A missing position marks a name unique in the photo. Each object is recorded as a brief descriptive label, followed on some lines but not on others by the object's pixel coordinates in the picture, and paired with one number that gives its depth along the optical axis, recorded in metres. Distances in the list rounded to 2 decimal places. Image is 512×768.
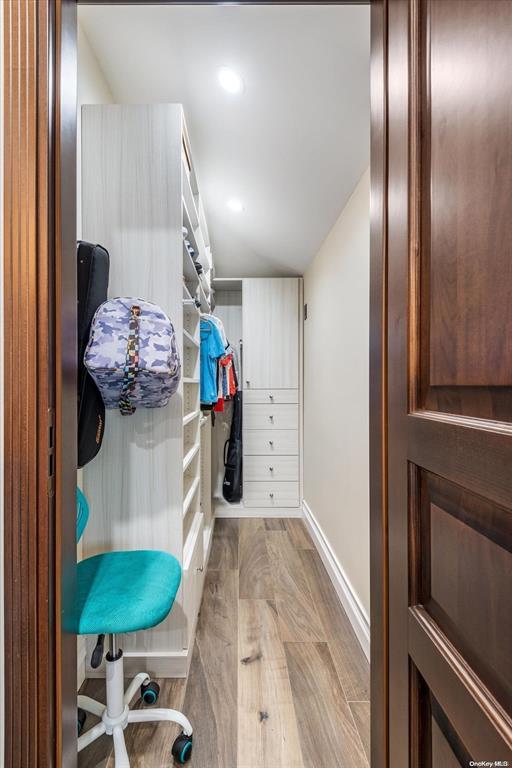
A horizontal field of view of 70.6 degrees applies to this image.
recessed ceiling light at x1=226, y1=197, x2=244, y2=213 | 2.40
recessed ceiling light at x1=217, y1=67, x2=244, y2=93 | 1.45
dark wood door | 0.40
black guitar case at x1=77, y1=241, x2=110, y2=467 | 1.14
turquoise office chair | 1.02
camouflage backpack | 1.10
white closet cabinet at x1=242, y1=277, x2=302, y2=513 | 3.38
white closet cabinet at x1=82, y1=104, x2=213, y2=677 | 1.46
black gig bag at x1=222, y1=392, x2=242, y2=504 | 3.36
